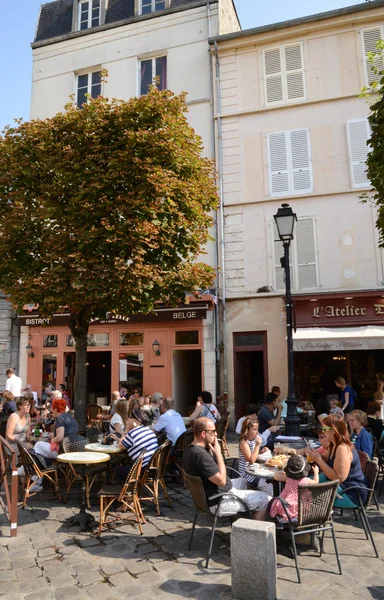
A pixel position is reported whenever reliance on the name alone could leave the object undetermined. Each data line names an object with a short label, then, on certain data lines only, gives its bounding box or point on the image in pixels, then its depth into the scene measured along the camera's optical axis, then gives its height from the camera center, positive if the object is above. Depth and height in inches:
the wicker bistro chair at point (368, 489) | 182.2 -45.7
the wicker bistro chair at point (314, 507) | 158.4 -45.4
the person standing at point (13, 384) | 410.4 -4.5
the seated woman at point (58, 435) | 257.0 -31.5
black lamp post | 271.9 +44.7
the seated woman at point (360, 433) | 232.2 -29.5
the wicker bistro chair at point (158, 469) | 222.2 -45.1
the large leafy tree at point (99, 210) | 307.7 +114.3
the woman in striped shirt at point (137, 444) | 224.2 -32.2
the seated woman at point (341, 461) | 180.5 -33.8
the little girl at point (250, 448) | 211.6 -32.6
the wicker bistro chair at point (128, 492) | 197.6 -49.3
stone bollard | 139.8 -55.8
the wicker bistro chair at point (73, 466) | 241.4 -45.9
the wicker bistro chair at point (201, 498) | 172.7 -45.2
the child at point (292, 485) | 167.1 -40.3
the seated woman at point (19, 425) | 256.5 -25.6
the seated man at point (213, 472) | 174.6 -35.8
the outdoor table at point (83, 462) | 203.2 -36.7
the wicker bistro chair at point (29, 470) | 226.4 -46.4
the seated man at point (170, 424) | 286.0 -28.7
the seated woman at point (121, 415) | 273.3 -22.2
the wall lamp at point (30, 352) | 591.3 +33.9
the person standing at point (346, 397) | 413.0 -19.4
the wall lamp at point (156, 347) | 537.0 +35.0
